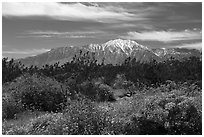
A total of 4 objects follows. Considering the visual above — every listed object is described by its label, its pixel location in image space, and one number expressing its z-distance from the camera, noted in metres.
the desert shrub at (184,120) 9.79
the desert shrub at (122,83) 19.03
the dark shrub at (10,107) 11.95
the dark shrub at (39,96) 12.92
